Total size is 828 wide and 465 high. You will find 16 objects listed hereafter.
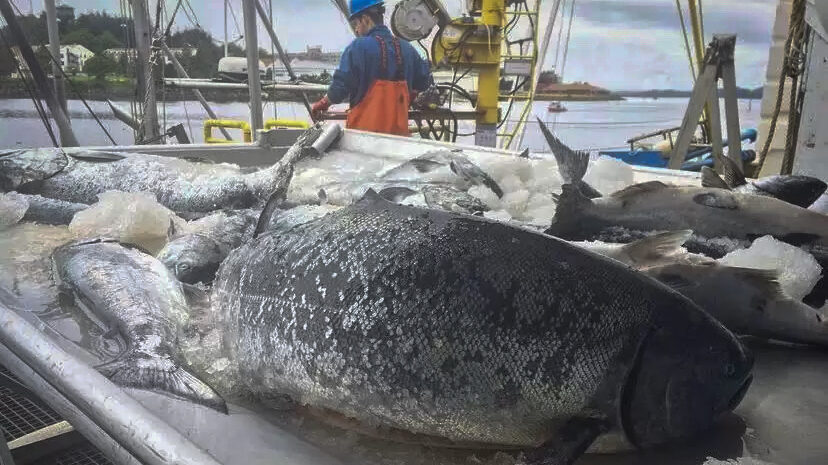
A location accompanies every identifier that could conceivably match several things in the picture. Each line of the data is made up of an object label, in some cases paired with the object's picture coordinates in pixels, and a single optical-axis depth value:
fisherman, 5.25
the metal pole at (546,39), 9.52
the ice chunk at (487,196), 2.76
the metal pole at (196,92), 7.61
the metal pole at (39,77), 4.41
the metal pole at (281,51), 7.47
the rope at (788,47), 4.19
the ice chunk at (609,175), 2.83
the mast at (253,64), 6.08
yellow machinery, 8.13
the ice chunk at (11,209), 3.00
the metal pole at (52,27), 6.36
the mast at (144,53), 5.93
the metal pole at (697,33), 7.86
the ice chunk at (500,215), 2.43
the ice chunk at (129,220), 2.64
